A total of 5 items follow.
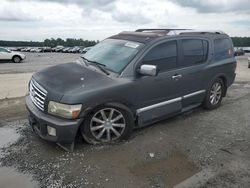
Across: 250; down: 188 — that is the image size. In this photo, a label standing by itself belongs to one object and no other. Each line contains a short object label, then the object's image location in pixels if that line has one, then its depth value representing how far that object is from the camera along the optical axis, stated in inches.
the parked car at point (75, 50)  1552.0
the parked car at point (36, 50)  1671.3
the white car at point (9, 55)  647.2
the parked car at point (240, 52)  1281.8
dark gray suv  109.0
